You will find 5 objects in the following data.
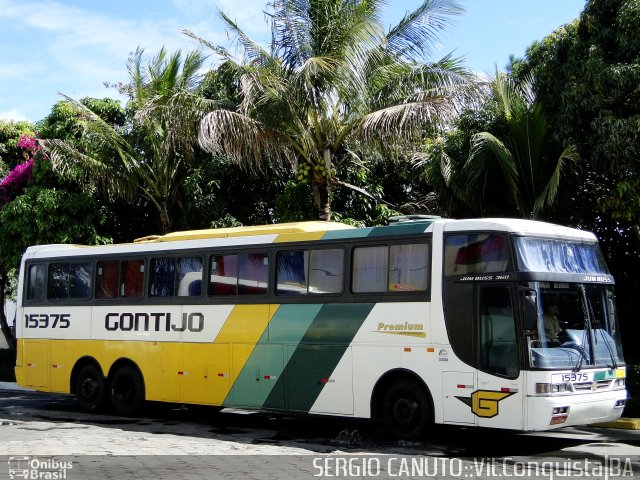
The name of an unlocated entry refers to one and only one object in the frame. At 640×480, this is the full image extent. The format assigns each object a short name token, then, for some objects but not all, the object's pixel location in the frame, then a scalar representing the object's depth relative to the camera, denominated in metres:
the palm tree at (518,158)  16.72
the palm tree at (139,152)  22.20
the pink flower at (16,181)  25.86
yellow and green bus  11.22
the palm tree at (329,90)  17.38
